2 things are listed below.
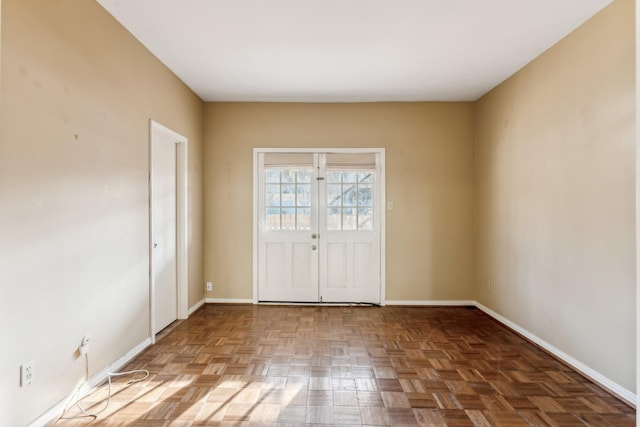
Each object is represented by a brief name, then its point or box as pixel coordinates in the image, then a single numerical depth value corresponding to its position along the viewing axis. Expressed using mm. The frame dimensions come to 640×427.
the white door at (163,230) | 3459
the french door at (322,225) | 4680
